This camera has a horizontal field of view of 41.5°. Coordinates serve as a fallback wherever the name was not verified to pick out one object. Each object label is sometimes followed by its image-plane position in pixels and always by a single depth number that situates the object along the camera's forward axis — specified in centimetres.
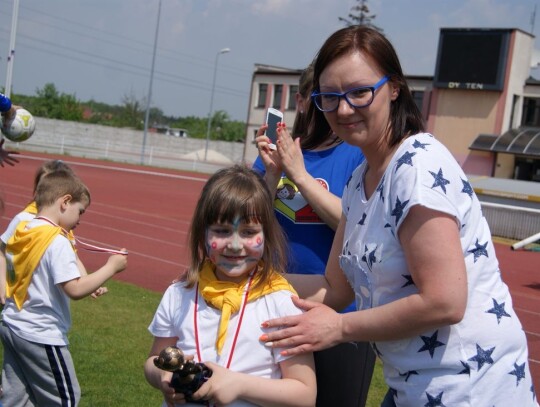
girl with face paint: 211
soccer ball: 436
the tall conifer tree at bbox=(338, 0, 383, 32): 6106
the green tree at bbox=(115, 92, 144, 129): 7844
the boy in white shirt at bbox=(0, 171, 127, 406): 356
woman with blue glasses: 182
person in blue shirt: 267
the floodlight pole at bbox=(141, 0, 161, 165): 4228
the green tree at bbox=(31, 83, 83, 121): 6750
